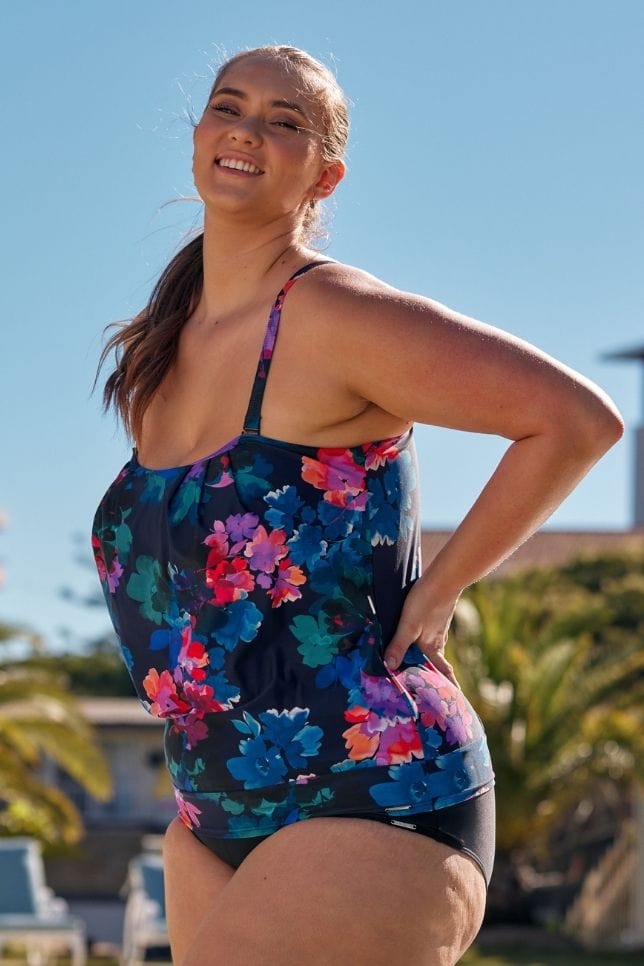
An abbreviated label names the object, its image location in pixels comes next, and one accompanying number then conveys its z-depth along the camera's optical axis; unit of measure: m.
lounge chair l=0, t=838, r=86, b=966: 14.97
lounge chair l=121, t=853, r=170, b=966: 16.42
